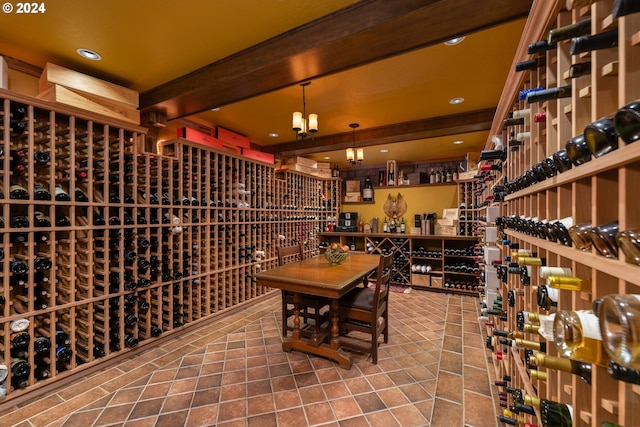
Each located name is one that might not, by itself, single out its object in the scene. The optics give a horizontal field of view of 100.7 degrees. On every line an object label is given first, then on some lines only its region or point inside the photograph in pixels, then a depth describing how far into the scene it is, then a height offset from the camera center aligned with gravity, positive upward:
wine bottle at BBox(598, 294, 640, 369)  0.37 -0.17
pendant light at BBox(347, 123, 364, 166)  3.95 +0.89
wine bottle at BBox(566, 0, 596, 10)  0.60 +0.50
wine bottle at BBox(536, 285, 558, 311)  0.86 -0.28
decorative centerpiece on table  3.23 -0.50
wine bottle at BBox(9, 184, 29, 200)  2.05 +0.17
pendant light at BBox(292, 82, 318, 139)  2.67 +0.94
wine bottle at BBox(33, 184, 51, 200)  2.15 +0.18
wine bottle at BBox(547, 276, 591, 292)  0.67 -0.18
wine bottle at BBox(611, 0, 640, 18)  0.42 +0.34
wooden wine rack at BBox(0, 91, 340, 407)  2.13 -0.26
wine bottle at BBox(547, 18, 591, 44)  0.68 +0.49
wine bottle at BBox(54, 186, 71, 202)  2.27 +0.17
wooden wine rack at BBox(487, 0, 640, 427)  0.52 +0.09
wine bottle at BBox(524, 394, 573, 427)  0.74 -0.57
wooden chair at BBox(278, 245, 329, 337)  2.93 -1.05
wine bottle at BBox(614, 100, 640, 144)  0.44 +0.16
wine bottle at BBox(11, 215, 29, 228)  2.06 -0.06
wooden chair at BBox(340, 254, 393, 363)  2.55 -1.01
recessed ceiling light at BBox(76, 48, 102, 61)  2.22 +1.37
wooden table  2.42 -0.67
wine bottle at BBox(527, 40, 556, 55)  0.90 +0.58
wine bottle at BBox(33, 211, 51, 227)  2.16 -0.04
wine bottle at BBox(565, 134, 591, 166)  0.64 +0.15
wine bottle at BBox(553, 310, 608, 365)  0.52 -0.26
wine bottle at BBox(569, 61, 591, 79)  0.71 +0.38
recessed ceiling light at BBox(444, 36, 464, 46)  2.07 +1.36
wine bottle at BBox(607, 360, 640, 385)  0.42 -0.26
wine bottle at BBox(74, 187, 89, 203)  2.41 +0.17
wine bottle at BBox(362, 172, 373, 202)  6.46 +0.55
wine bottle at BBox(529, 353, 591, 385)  0.65 -0.38
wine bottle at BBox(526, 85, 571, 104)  0.84 +0.39
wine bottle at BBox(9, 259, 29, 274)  2.05 -0.40
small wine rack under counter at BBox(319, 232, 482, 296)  4.93 -0.92
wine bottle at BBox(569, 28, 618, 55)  0.57 +0.38
